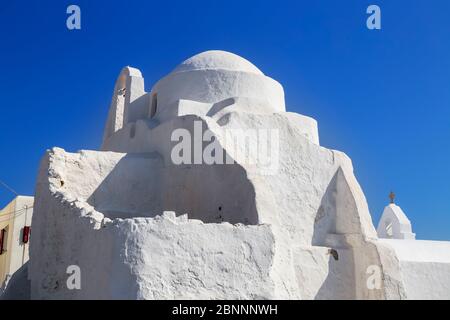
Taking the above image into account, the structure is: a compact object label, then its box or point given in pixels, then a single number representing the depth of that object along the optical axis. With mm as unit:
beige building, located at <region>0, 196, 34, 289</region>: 19812
